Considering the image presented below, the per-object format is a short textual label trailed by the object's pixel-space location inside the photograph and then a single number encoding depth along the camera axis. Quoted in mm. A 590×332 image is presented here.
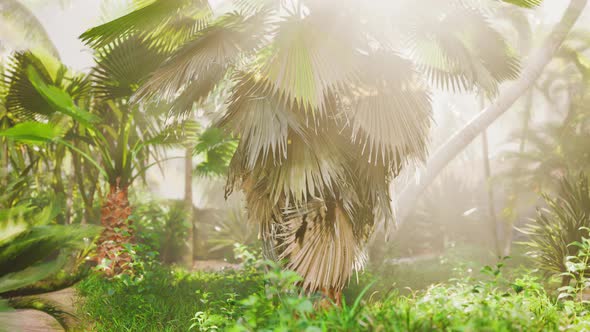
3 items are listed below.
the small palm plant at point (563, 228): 6312
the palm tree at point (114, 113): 6254
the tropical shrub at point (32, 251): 4680
